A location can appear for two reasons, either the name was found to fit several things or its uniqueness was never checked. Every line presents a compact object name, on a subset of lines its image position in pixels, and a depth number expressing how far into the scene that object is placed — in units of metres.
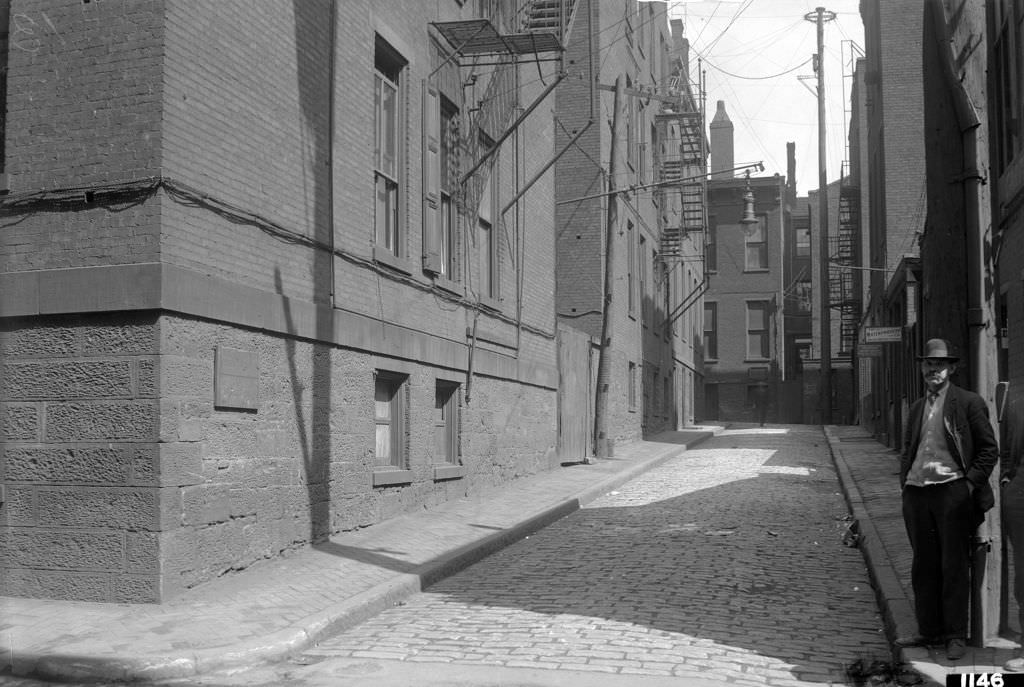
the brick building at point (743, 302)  50.44
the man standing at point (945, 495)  6.31
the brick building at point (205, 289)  8.06
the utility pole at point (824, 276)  38.53
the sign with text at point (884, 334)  22.15
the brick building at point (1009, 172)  11.95
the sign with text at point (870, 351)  27.02
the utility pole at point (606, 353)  22.16
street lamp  32.56
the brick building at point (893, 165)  27.86
